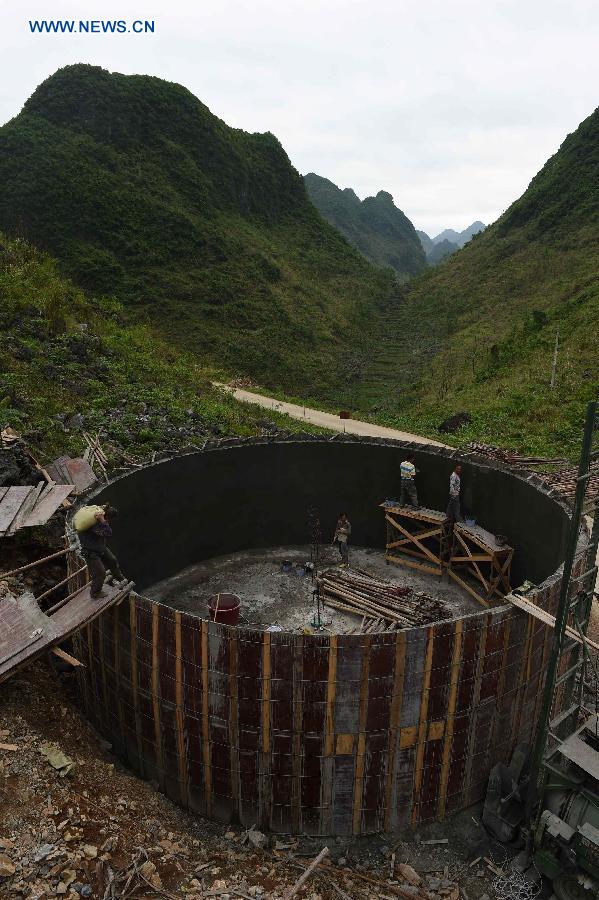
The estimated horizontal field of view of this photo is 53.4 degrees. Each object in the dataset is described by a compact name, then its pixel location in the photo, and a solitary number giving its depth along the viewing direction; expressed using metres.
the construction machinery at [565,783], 6.64
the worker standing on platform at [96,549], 8.02
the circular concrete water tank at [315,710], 7.44
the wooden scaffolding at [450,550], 13.66
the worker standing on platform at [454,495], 14.09
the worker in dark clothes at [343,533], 14.83
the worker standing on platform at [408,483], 15.03
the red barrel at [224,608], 10.71
